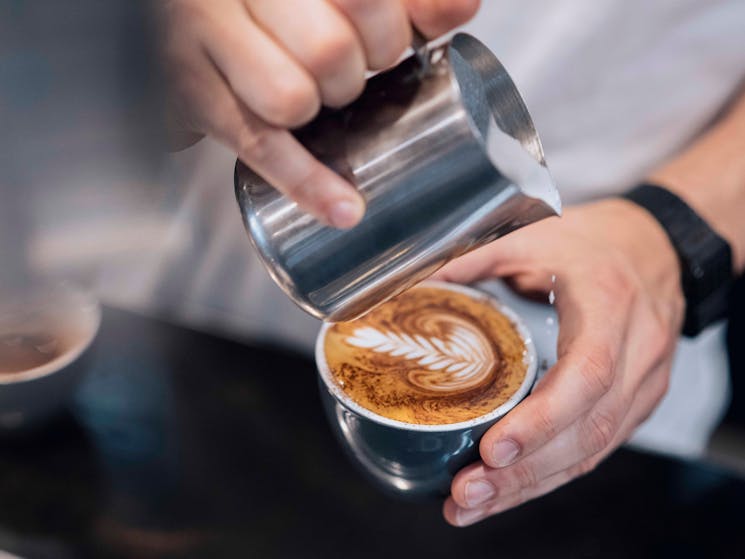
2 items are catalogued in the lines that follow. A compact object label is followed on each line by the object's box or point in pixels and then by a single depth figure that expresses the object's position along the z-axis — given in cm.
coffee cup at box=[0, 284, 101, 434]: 82
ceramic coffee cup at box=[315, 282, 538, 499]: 62
